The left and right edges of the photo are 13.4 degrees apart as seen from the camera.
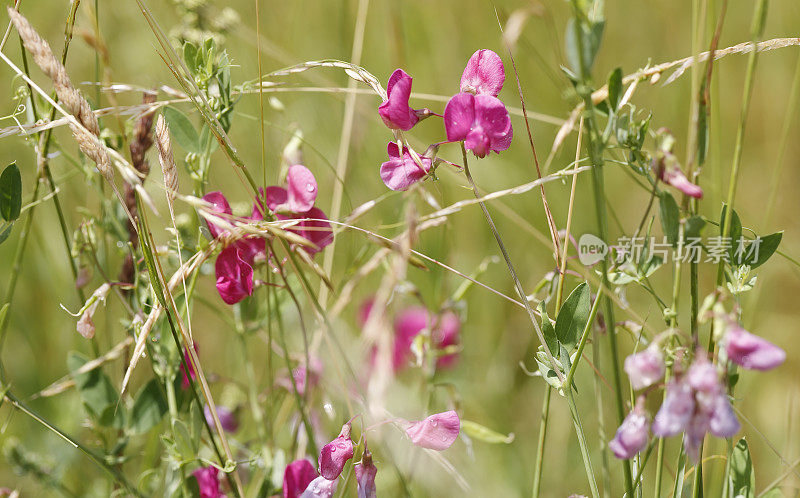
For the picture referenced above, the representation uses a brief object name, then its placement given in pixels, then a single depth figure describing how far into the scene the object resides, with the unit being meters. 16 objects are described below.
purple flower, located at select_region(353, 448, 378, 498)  0.72
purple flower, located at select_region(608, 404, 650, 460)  0.69
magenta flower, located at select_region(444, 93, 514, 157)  0.73
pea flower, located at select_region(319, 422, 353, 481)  0.72
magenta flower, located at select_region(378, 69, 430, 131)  0.73
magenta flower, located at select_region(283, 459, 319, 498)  0.76
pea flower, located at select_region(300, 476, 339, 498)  0.72
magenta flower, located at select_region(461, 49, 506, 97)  0.74
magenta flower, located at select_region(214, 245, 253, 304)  0.75
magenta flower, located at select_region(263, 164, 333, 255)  0.76
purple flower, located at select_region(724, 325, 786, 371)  0.68
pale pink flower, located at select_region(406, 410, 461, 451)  0.73
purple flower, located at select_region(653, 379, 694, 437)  0.68
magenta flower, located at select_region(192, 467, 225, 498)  0.78
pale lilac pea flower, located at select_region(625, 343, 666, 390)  0.69
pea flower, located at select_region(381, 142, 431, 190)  0.74
